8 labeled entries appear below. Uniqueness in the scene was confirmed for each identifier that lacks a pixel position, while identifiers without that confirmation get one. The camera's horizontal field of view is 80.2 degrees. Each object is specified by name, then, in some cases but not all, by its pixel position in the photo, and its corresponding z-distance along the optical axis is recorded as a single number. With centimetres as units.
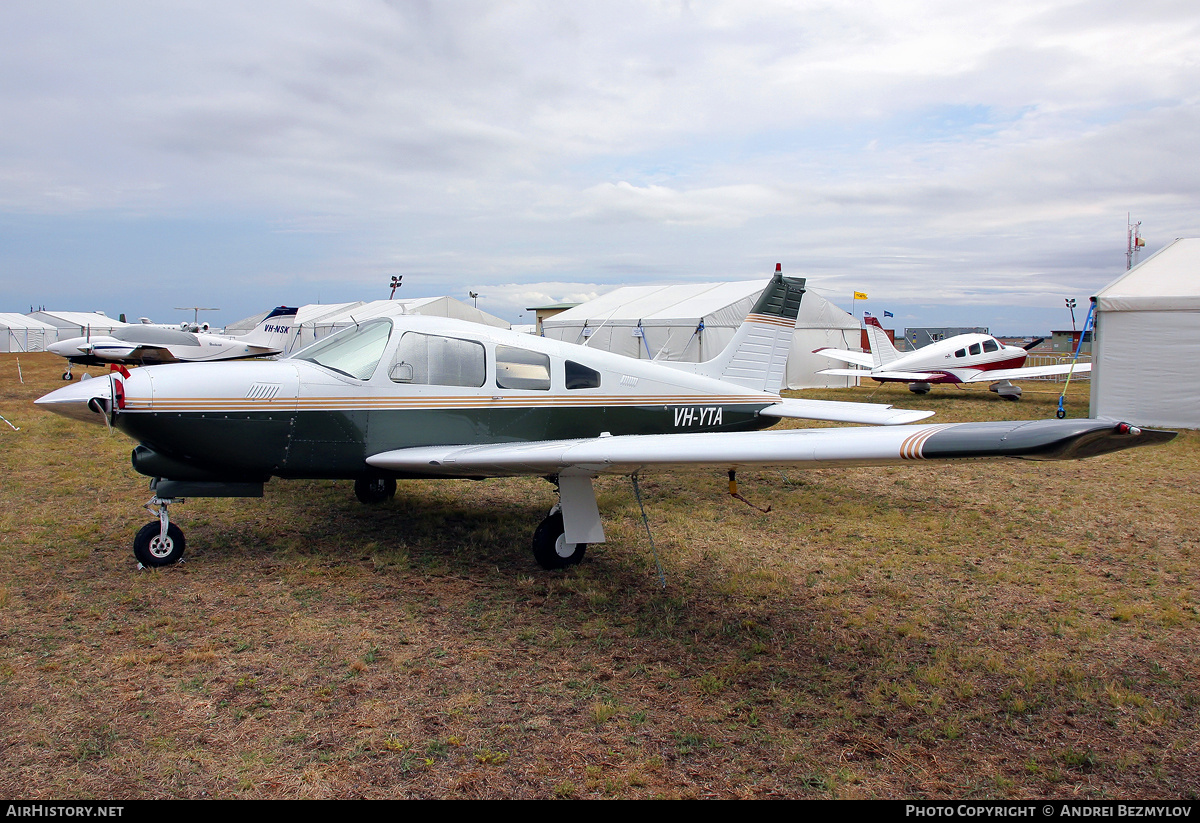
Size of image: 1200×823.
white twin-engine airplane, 2519
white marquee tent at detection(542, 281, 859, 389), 2059
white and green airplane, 514
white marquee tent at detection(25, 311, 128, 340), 6843
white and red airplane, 1966
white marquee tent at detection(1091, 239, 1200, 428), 1345
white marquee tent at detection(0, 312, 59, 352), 6094
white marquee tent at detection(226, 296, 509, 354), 3366
